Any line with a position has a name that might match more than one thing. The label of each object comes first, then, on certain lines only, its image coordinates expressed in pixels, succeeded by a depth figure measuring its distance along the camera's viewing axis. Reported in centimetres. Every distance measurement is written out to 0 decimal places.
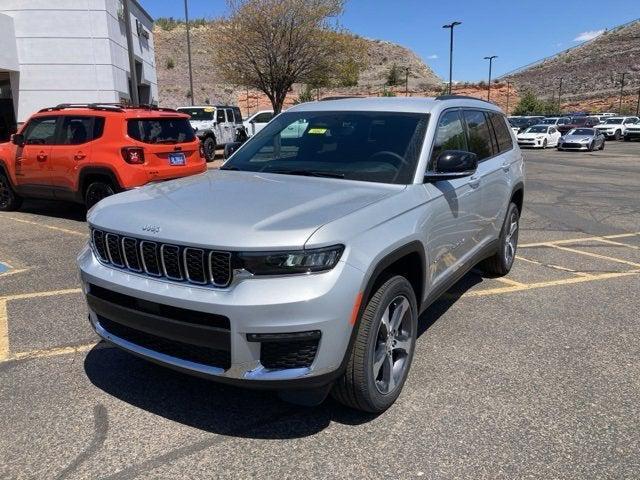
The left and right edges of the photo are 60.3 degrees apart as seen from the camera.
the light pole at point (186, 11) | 3183
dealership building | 1938
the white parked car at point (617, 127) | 4034
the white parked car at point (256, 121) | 2372
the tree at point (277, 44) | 2328
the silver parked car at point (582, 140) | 2995
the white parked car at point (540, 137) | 3234
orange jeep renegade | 823
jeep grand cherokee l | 263
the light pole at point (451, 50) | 4120
